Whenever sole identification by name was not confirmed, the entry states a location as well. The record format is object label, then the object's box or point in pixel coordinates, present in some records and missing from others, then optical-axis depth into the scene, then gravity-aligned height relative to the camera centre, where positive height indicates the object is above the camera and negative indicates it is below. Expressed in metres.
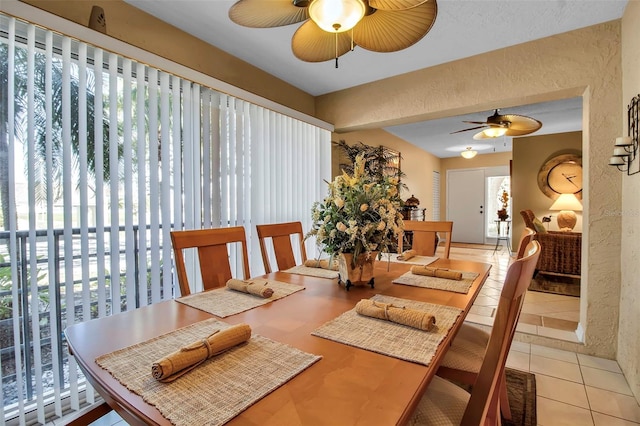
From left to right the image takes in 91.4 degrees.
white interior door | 8.55 +0.07
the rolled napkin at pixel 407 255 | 2.33 -0.37
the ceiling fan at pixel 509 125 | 3.62 +0.98
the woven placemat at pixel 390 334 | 0.92 -0.42
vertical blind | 1.65 +0.11
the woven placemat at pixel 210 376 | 0.67 -0.43
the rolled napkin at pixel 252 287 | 1.43 -0.38
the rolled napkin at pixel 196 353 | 0.77 -0.39
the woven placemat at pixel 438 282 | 1.57 -0.40
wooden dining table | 0.66 -0.43
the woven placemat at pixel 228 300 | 1.29 -0.42
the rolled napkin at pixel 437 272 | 1.72 -0.37
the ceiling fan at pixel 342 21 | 1.26 +0.86
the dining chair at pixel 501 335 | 0.77 -0.34
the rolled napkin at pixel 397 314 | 1.06 -0.38
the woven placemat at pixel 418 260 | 2.22 -0.40
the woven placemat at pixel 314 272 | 1.86 -0.40
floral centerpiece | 1.50 -0.05
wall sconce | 2.05 +0.40
